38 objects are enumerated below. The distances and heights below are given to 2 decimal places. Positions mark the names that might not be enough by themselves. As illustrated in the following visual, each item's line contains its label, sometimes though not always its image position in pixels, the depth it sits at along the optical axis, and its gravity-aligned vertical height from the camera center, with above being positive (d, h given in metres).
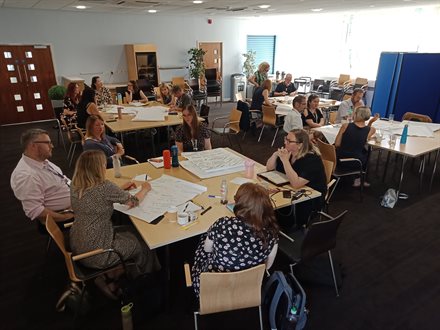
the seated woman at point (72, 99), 5.90 -0.70
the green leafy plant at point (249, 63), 11.33 -0.07
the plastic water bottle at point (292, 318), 1.98 -1.56
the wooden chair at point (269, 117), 6.26 -1.09
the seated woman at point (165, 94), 6.87 -0.71
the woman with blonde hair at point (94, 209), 2.13 -0.98
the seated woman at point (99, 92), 6.34 -0.62
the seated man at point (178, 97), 5.67 -0.67
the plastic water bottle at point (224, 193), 2.47 -1.01
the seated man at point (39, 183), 2.53 -0.98
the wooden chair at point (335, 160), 3.79 -1.22
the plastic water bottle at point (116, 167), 2.98 -0.98
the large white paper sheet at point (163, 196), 2.32 -1.07
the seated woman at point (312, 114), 5.29 -0.87
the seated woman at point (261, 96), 6.78 -0.75
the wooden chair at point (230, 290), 1.66 -1.24
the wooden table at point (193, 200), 2.06 -1.09
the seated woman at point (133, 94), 6.88 -0.73
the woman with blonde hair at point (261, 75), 8.09 -0.36
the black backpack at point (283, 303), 1.97 -1.50
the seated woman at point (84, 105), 5.14 -0.70
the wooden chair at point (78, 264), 2.01 -1.34
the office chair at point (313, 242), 2.16 -1.32
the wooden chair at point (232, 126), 5.77 -1.18
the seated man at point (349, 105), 5.31 -0.73
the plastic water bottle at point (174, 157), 3.17 -0.94
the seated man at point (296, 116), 4.87 -0.82
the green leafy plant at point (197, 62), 9.99 -0.03
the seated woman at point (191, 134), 3.84 -0.89
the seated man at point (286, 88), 8.29 -0.70
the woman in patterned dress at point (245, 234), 1.81 -0.97
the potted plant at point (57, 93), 7.57 -0.75
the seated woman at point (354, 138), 4.08 -0.98
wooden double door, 7.96 -0.53
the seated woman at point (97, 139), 3.52 -0.86
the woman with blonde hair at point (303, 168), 2.77 -0.92
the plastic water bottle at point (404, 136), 4.19 -0.97
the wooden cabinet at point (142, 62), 9.20 -0.03
